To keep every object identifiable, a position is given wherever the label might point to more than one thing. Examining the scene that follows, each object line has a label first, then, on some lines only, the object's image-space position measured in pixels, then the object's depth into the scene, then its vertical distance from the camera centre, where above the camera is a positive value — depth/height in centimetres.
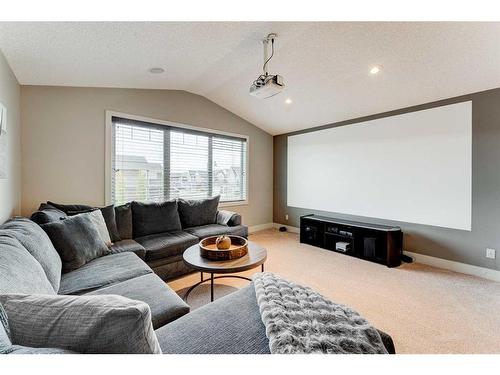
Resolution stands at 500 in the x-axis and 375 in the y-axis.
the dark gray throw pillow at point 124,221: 277 -44
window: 336 +39
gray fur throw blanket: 85 -58
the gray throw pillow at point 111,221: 264 -42
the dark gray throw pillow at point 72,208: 262 -26
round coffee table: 183 -64
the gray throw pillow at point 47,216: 211 -29
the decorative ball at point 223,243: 210 -53
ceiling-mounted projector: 235 +107
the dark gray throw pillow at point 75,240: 185 -47
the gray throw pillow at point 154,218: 294 -43
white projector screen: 290 +29
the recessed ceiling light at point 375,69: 260 +136
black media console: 312 -78
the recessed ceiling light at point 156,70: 269 +138
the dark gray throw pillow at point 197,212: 341 -39
